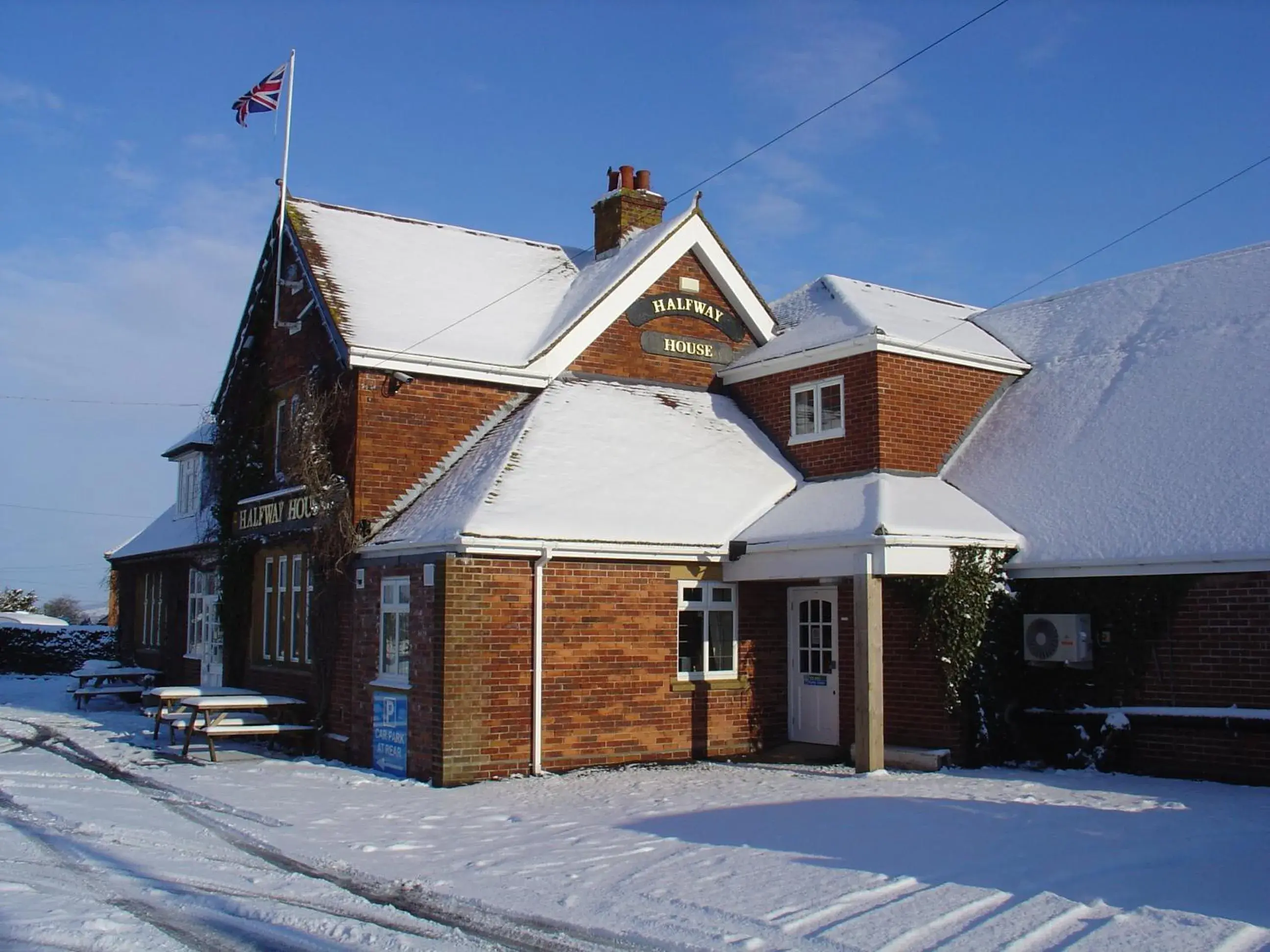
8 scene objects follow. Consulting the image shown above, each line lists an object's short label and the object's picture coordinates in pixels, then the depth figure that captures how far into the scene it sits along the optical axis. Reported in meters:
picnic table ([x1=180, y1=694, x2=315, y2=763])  15.89
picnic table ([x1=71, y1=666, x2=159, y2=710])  24.00
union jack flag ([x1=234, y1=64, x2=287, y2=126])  19.98
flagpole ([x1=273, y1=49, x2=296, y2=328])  19.42
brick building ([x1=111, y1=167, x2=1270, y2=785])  14.39
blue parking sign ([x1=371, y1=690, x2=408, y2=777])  14.70
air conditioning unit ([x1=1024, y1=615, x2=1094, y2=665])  14.16
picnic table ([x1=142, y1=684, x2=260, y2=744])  16.86
